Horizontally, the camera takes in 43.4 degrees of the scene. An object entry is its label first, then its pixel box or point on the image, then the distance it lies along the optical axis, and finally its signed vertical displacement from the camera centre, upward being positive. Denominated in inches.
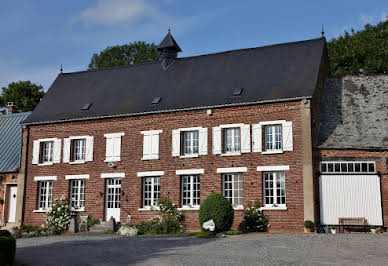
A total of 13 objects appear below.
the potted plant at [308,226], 766.5 -34.3
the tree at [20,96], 1566.2 +338.6
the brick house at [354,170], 781.3 +55.8
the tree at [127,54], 1646.2 +497.9
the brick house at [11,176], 1044.5 +55.4
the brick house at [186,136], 825.5 +126.0
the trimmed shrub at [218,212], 762.2 -13.6
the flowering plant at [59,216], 942.4 -27.3
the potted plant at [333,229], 773.6 -39.5
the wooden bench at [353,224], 775.1 -30.8
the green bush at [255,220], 811.4 -27.2
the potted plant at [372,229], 759.7 -38.3
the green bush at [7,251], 440.6 -44.6
